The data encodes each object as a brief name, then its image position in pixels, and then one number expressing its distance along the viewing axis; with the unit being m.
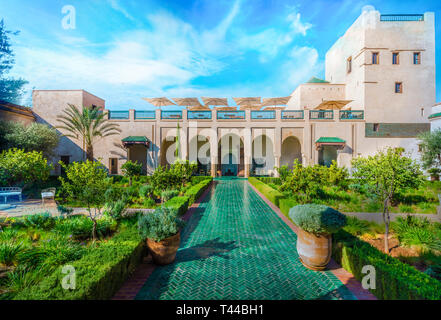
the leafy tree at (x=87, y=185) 5.96
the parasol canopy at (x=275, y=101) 24.32
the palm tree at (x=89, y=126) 20.27
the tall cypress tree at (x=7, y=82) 24.00
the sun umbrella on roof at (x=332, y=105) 21.60
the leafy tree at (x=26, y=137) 17.09
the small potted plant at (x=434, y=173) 15.46
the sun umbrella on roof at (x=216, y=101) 23.95
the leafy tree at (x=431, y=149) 15.18
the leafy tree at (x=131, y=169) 16.67
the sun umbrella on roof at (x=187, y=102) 23.52
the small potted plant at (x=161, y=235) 4.53
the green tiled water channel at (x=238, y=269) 3.62
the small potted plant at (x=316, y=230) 4.11
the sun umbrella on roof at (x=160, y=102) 23.30
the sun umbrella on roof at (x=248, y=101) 24.15
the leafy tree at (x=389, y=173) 6.30
